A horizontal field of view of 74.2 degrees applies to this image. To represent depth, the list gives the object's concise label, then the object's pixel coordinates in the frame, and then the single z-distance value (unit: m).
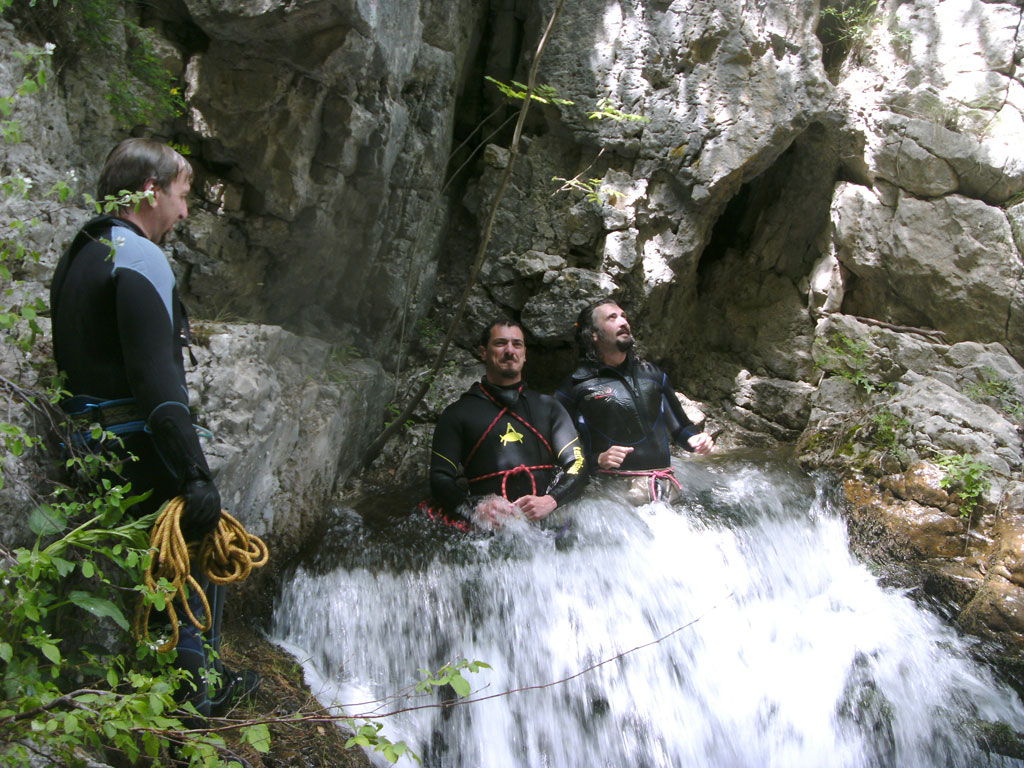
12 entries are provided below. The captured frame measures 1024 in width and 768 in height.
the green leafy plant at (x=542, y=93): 4.02
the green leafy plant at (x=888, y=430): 4.59
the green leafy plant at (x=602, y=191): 5.16
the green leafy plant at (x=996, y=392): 4.81
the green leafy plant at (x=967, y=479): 4.09
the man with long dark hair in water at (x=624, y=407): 4.43
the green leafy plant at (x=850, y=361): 5.30
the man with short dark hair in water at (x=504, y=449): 3.88
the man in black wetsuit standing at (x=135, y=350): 1.93
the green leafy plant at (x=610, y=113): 4.39
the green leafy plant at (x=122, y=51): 2.97
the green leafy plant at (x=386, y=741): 1.70
